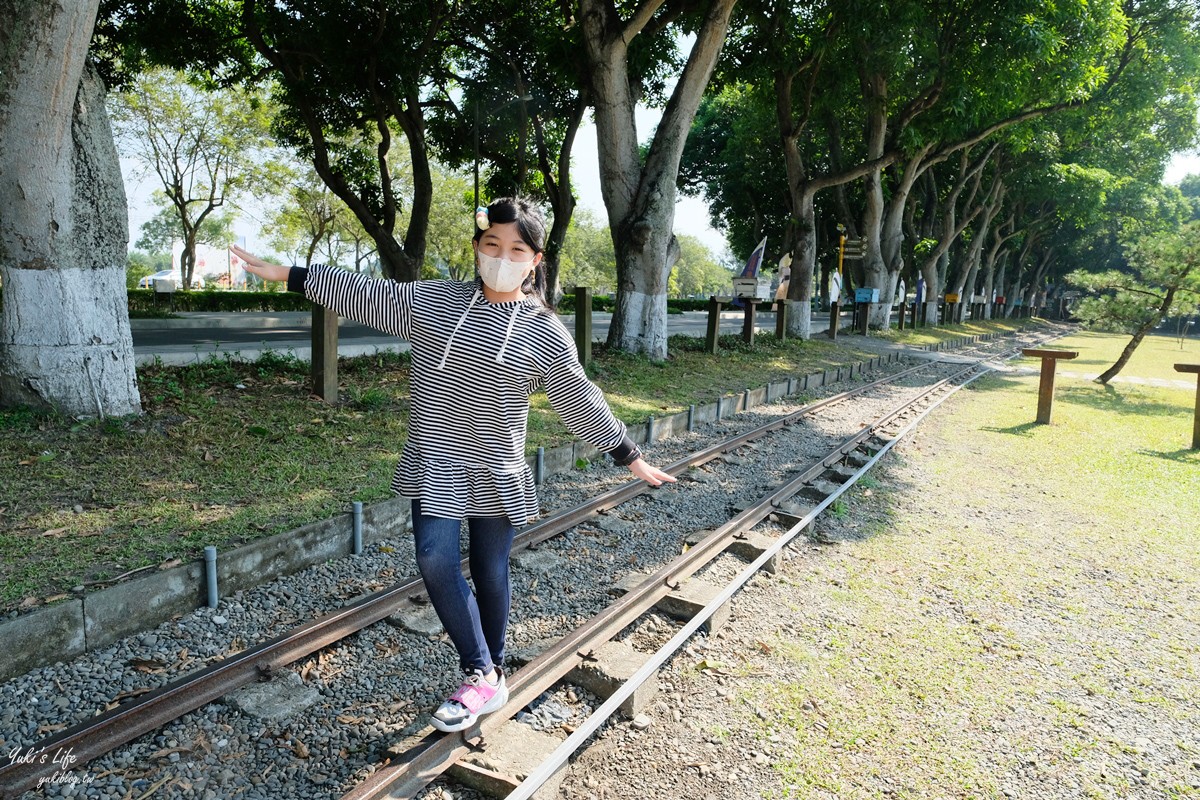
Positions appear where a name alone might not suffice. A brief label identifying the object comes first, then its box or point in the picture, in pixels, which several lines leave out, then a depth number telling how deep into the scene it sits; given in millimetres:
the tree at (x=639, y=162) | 11625
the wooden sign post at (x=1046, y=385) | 10938
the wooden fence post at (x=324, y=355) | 7391
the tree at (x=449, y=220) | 41656
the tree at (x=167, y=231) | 59469
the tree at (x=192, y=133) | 27344
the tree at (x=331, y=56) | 13633
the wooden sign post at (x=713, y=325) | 15203
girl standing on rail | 2598
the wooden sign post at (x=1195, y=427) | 9453
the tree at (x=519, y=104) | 15984
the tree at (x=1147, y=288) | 13922
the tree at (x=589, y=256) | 65438
